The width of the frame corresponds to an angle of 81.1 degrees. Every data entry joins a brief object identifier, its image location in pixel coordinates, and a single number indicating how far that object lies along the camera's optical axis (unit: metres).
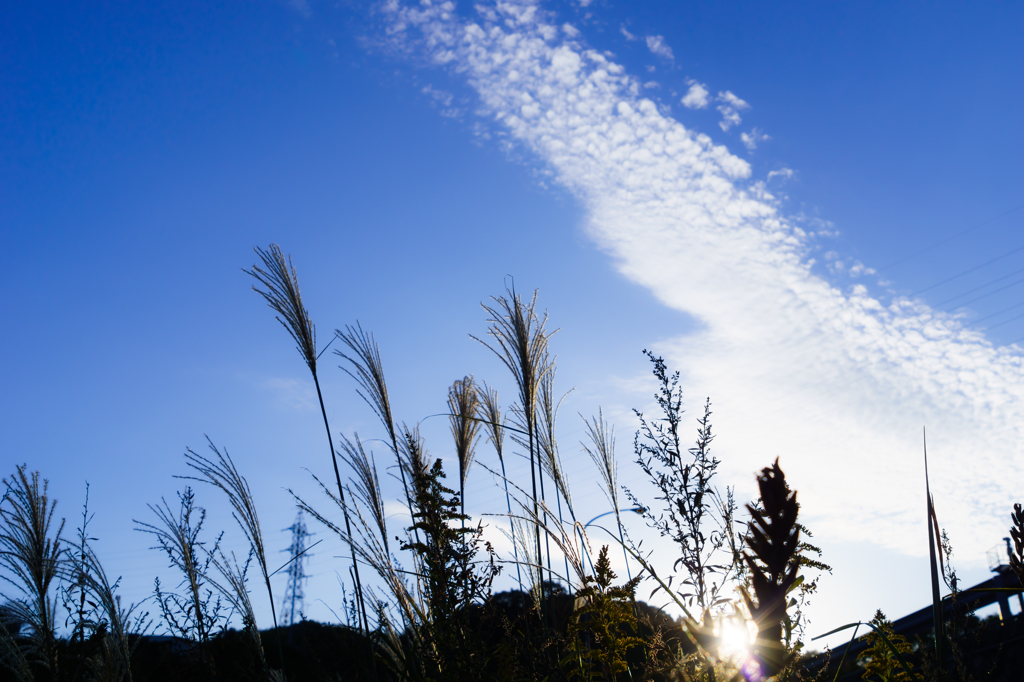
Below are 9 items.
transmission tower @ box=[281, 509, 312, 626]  26.47
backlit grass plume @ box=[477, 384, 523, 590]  4.77
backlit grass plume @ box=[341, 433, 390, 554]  3.02
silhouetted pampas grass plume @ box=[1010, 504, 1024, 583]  1.29
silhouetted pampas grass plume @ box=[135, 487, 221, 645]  3.26
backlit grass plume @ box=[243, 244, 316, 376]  3.53
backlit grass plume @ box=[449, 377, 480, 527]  4.47
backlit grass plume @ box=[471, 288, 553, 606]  3.37
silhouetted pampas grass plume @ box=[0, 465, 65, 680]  3.29
